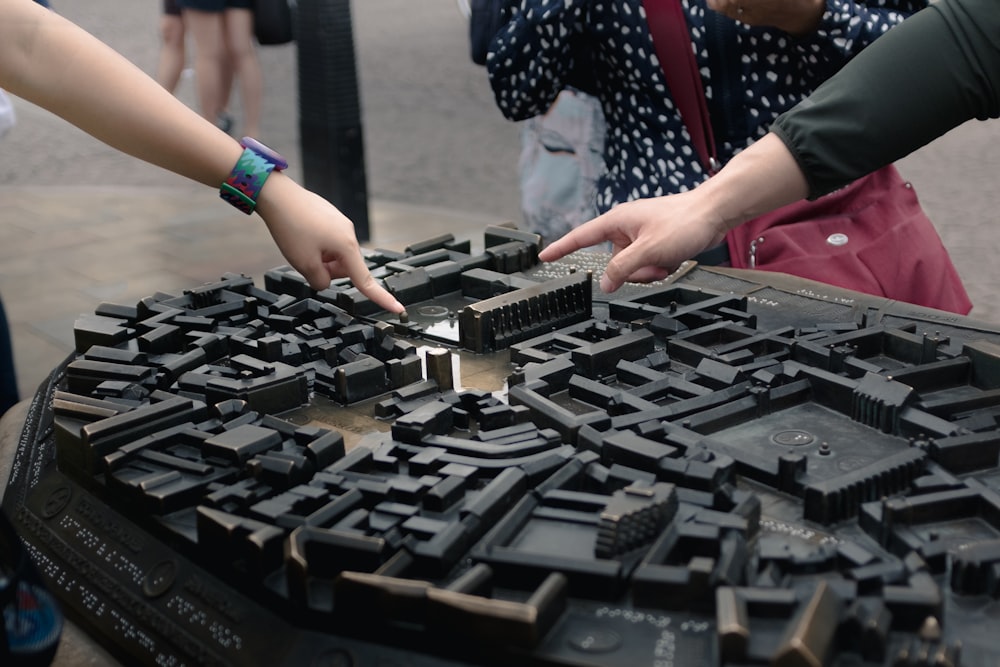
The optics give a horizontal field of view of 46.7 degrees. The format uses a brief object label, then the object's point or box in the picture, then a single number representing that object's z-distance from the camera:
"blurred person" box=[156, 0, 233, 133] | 7.17
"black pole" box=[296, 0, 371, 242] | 5.95
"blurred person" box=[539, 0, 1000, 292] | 2.18
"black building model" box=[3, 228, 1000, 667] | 1.49
